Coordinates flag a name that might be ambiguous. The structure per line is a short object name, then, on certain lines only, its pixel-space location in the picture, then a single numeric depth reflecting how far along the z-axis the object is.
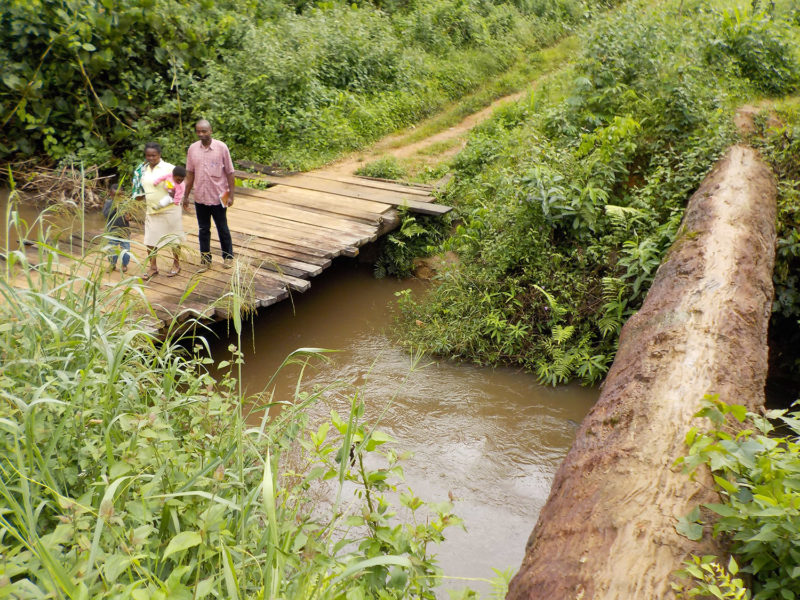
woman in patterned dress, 5.88
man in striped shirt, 5.91
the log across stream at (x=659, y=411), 2.39
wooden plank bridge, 6.23
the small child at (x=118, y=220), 5.82
